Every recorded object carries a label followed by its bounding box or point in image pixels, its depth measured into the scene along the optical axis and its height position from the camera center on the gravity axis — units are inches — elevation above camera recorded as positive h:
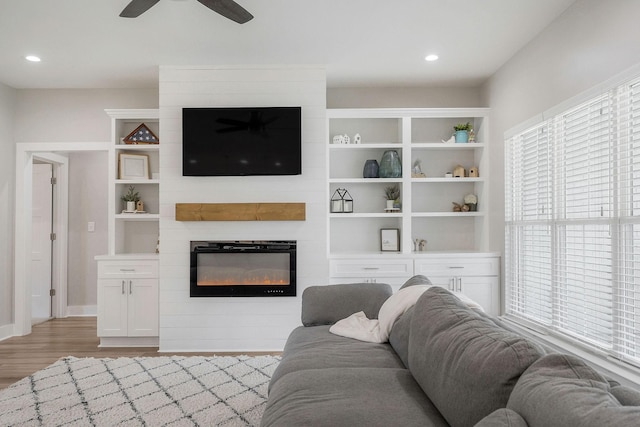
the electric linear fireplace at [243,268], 171.2 -19.5
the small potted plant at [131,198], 192.2 +8.0
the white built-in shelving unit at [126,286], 178.2 -27.2
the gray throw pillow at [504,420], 40.2 -18.3
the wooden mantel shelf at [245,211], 169.9 +2.1
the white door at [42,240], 234.1 -11.9
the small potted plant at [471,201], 193.0 +6.5
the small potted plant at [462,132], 190.2 +35.3
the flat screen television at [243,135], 170.4 +29.5
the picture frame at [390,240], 193.5 -10.0
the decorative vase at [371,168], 189.6 +20.2
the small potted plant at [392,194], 192.4 +9.6
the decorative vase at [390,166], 187.8 +20.9
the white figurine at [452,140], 189.1 +31.9
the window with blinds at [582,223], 102.7 -1.9
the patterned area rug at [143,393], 108.9 -48.4
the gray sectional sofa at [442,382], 40.3 -20.1
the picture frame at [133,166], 190.7 +21.4
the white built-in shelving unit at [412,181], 186.7 +14.8
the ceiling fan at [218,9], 104.0 +48.9
